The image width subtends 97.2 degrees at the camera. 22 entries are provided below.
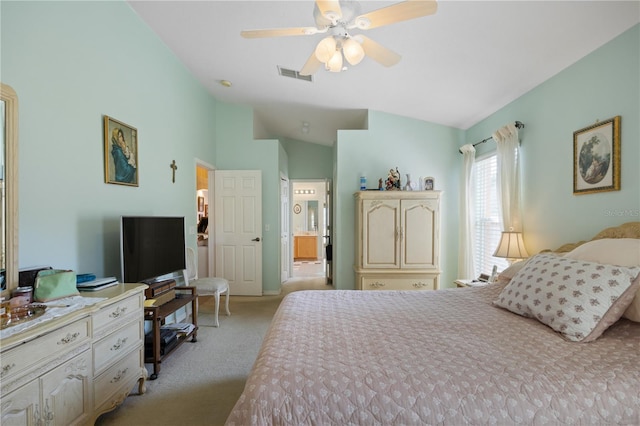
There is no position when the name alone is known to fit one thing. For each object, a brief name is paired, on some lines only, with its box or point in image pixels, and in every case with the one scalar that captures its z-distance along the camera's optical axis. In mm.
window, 3322
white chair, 3269
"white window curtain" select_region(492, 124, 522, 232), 2824
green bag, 1490
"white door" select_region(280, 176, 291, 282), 4988
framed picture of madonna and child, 2248
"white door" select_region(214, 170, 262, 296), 4465
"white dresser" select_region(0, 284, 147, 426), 1127
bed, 943
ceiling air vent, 3215
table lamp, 2635
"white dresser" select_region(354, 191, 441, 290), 3498
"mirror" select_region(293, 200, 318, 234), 9327
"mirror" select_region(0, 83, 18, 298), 1452
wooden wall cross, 3232
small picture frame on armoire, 3822
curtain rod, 2834
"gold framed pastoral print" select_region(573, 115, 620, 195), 1938
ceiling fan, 1498
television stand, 2162
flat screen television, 2236
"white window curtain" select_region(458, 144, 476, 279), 3643
